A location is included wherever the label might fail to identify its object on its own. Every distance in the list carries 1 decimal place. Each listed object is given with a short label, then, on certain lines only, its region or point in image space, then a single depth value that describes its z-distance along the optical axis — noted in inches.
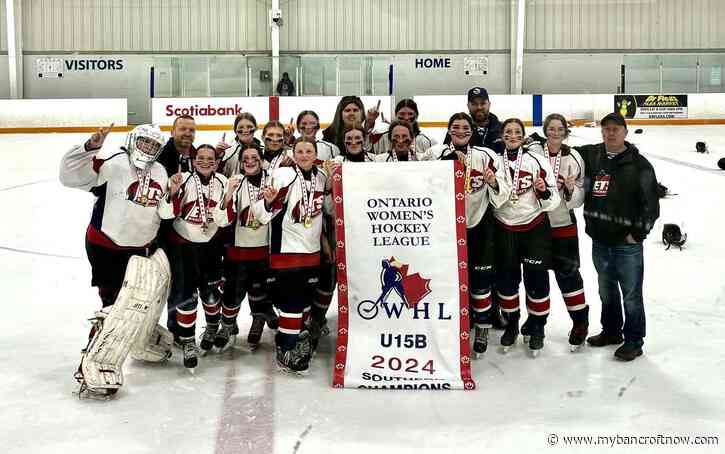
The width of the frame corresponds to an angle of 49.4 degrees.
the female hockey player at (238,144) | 164.6
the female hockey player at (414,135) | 169.3
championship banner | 146.8
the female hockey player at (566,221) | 161.0
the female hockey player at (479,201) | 153.3
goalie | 138.6
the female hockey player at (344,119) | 168.6
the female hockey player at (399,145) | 158.2
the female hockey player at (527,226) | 154.3
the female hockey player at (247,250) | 154.4
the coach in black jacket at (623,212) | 155.9
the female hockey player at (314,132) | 168.4
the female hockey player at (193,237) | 152.9
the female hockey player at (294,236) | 148.1
